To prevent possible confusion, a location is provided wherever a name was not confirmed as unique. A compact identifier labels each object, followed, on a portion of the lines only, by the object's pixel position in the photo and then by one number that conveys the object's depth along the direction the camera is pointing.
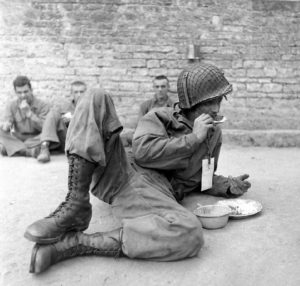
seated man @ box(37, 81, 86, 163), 5.67
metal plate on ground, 3.08
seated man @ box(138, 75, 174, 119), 6.72
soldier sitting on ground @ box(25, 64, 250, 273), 2.31
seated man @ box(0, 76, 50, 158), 5.73
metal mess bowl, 2.86
